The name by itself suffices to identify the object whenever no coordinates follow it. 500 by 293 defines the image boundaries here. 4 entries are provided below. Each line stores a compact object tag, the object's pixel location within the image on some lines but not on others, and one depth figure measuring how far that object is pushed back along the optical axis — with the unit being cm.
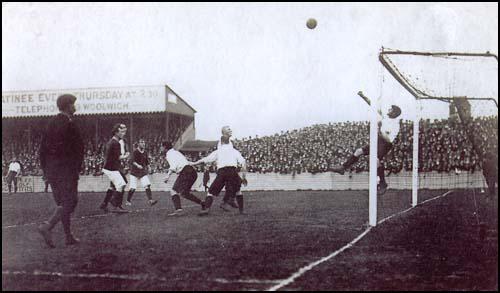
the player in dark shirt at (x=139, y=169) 1515
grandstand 2261
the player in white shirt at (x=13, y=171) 2470
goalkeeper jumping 1446
